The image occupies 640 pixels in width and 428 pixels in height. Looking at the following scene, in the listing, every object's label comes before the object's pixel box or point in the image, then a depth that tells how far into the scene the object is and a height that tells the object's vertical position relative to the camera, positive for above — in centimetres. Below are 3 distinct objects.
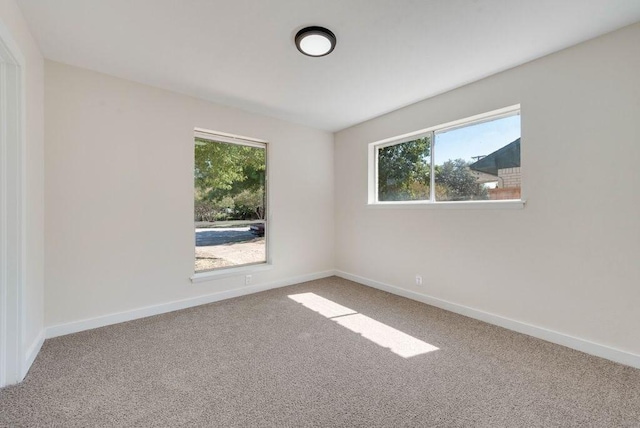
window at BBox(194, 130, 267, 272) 346 +19
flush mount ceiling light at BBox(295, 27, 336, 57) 207 +136
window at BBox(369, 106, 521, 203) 278 +61
